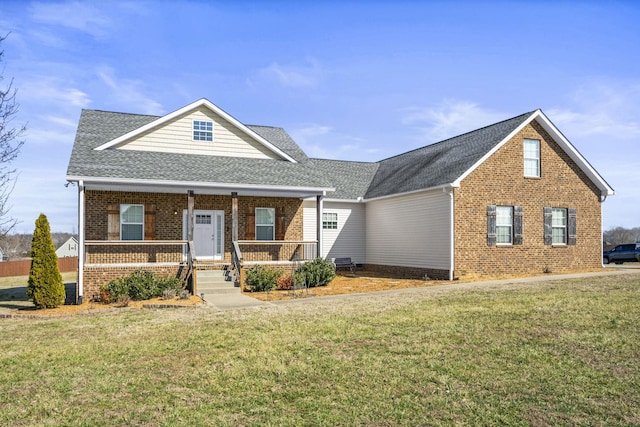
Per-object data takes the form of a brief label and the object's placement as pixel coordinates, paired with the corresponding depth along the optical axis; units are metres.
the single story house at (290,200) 18.52
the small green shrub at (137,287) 16.48
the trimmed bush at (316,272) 18.95
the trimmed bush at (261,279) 18.03
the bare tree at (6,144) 16.73
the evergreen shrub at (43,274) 14.88
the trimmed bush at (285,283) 18.67
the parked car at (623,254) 32.94
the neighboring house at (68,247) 81.09
